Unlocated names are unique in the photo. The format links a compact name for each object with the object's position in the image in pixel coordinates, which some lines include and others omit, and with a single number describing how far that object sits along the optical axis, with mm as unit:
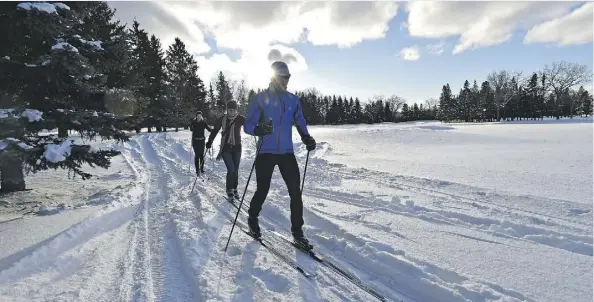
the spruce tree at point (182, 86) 38219
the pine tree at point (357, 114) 93750
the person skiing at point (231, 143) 7211
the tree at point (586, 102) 81000
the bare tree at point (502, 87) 73438
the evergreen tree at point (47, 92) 5719
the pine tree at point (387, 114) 96375
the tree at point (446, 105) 87750
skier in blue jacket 4273
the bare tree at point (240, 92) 87375
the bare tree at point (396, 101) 123438
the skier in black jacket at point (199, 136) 10276
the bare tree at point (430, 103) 134875
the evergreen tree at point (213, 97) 61403
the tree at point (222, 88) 70900
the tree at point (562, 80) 73375
